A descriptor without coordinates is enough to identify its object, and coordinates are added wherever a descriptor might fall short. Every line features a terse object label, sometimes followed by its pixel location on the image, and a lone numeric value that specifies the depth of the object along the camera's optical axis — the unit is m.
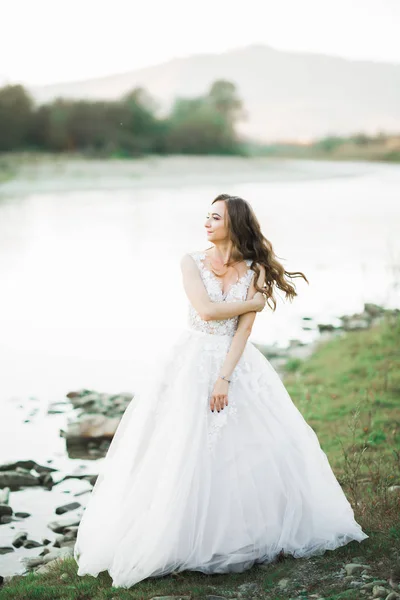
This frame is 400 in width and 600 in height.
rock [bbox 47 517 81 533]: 6.09
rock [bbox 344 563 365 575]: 4.00
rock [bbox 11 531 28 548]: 5.85
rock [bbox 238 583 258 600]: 3.91
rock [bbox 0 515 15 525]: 6.26
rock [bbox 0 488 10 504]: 6.54
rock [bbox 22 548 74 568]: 5.40
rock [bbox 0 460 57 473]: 7.25
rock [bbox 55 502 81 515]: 6.45
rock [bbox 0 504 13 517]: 6.33
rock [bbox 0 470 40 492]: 6.96
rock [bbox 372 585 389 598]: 3.71
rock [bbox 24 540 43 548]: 5.82
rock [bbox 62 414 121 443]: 8.01
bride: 4.10
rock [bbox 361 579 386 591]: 3.80
